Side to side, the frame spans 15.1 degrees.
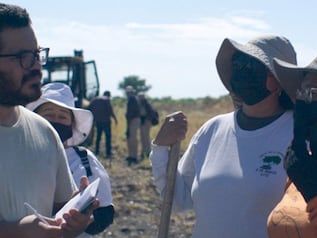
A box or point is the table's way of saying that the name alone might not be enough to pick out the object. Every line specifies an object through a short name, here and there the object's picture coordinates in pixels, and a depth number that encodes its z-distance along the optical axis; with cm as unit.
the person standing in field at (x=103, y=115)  2629
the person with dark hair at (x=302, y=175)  491
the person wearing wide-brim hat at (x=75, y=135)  633
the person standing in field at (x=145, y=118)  2642
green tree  10344
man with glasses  480
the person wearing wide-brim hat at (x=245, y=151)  566
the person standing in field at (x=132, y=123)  2549
